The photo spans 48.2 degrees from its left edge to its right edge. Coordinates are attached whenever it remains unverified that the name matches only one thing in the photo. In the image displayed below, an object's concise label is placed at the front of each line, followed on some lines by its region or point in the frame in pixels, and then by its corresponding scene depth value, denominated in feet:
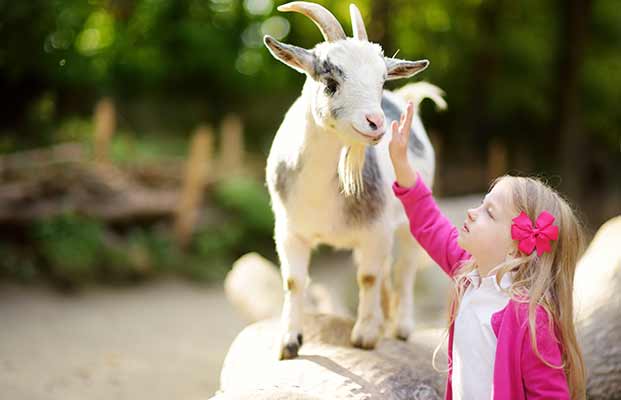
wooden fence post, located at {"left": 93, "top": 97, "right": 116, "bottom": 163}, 28.63
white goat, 8.32
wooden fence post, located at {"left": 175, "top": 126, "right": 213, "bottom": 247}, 29.04
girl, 6.93
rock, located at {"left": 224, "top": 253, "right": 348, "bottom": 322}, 16.29
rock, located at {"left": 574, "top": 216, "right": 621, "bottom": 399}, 10.65
